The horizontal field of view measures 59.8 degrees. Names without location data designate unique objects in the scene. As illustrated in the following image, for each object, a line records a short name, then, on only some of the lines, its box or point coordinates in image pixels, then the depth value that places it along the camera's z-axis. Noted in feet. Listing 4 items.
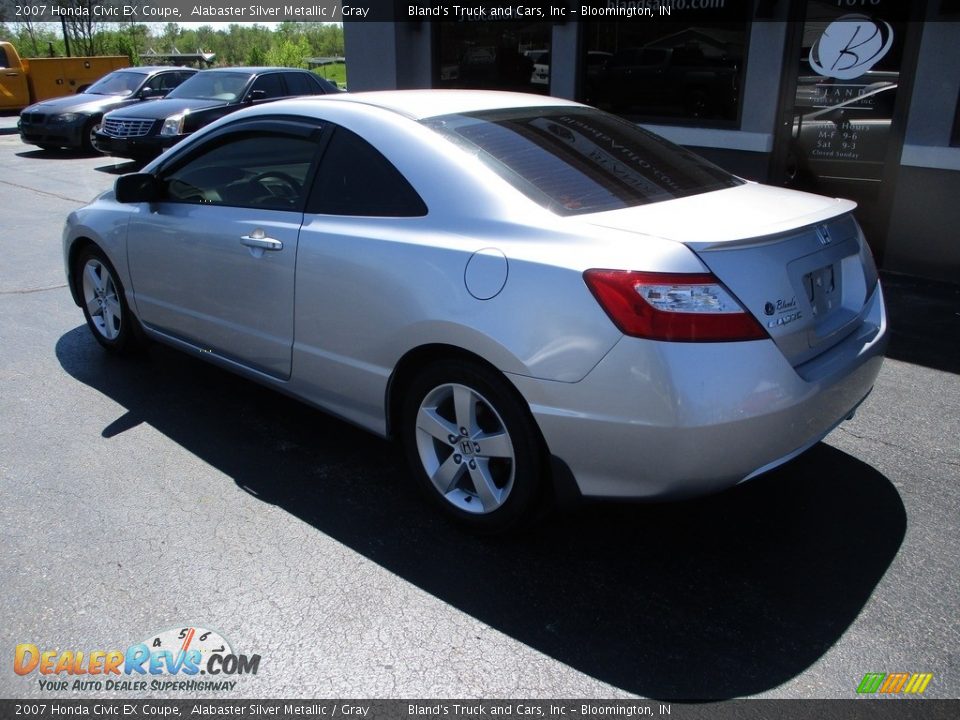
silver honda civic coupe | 8.90
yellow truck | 67.92
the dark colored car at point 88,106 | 50.96
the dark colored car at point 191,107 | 42.86
